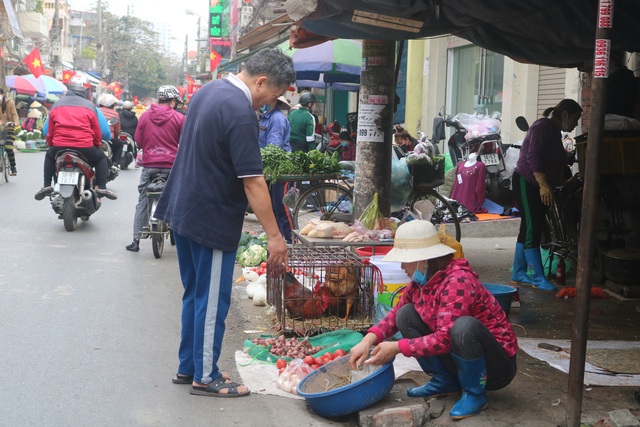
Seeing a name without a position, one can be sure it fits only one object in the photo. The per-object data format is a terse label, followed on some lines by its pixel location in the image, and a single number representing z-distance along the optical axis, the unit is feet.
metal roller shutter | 46.91
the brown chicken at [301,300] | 20.94
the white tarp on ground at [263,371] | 17.44
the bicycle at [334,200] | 33.27
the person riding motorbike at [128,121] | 75.51
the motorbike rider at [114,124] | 58.13
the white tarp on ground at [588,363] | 17.87
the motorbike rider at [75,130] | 37.42
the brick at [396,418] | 15.07
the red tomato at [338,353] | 18.08
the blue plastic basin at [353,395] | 15.53
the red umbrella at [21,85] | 121.49
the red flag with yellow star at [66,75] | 149.65
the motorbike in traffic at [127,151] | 74.90
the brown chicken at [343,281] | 21.07
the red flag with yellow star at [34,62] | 107.86
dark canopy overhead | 22.34
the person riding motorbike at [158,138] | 32.99
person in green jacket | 47.19
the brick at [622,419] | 14.29
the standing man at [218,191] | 16.15
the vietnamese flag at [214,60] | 121.60
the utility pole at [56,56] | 178.50
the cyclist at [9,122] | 58.59
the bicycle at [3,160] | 57.16
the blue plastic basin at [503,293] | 21.79
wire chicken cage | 20.97
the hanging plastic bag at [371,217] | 26.35
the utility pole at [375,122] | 28.84
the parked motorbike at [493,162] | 41.75
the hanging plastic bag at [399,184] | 32.73
